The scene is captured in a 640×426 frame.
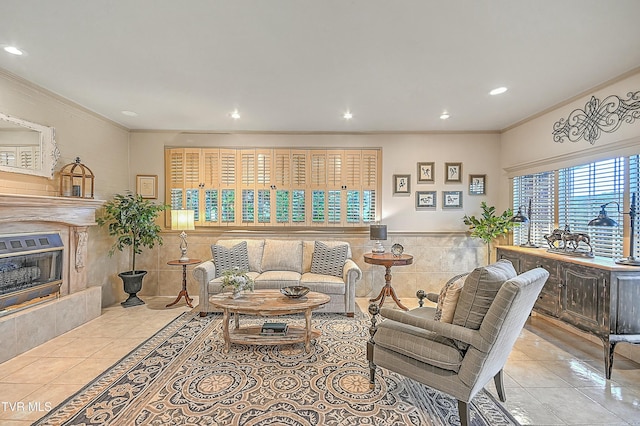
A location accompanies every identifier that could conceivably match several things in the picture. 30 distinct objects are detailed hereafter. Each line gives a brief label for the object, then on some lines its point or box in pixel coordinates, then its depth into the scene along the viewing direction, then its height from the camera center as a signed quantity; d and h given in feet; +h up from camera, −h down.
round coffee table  9.86 -3.17
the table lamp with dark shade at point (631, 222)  9.16 -0.22
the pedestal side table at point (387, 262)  14.19 -2.27
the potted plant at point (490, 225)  15.10 -0.54
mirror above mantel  10.12 +2.22
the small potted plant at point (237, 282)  10.79 -2.52
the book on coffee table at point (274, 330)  10.27 -3.97
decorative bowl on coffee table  10.73 -2.82
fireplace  9.77 -2.17
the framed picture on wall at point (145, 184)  17.08 +1.47
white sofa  13.55 -2.65
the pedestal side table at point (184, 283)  14.69 -3.55
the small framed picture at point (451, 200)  17.12 +0.74
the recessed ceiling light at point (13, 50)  8.52 +4.50
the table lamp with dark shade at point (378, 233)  15.16 -1.00
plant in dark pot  14.51 -0.77
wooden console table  8.62 -2.52
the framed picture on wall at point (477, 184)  17.08 +1.65
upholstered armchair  6.00 -2.60
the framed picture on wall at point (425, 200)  17.16 +0.74
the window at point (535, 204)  13.50 +0.48
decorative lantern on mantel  12.54 +1.28
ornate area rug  6.82 -4.57
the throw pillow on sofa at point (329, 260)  14.82 -2.32
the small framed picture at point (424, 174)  17.15 +2.18
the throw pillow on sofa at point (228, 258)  14.46 -2.23
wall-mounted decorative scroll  9.81 +3.44
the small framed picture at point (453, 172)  17.10 +2.30
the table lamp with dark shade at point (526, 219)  13.46 -0.23
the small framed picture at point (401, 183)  17.11 +1.67
